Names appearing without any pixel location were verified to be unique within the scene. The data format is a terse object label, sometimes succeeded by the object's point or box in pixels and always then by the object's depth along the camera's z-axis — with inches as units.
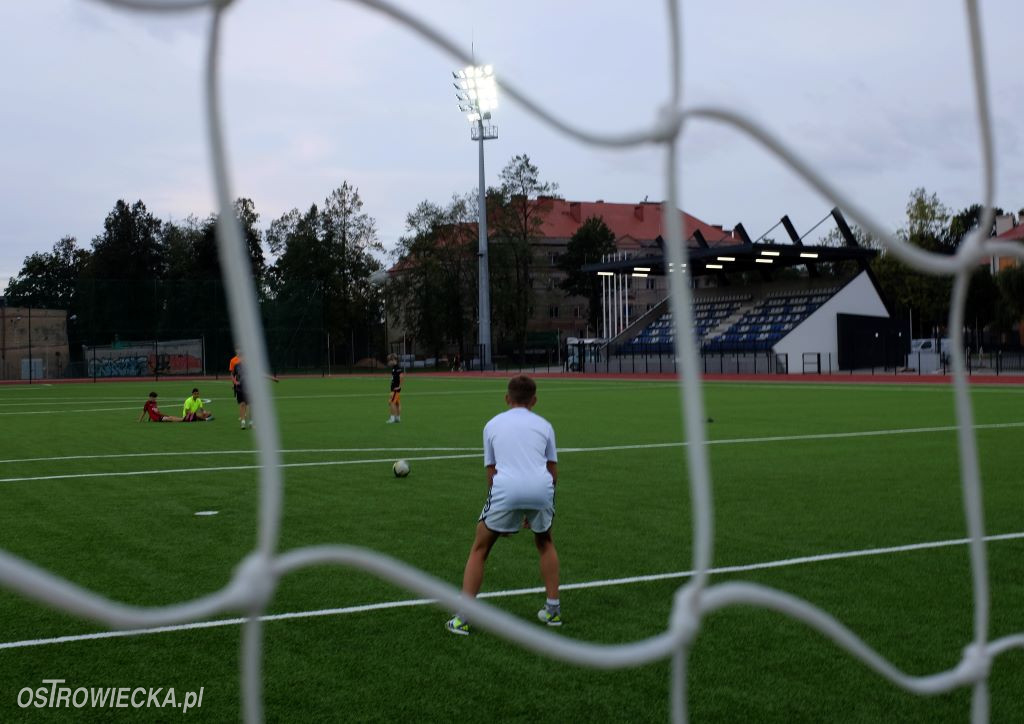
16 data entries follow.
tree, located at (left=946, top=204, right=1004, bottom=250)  2518.5
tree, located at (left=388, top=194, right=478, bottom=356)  3112.7
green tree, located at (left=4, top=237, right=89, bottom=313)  2091.5
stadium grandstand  1926.7
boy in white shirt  218.5
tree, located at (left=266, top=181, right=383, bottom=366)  3147.1
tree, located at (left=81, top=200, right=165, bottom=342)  2101.4
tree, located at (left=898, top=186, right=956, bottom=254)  2421.3
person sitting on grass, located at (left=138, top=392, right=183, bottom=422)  816.3
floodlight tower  1815.0
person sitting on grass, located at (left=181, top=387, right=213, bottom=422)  824.6
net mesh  73.6
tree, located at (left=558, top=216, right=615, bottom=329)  3693.4
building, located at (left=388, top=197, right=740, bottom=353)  3823.8
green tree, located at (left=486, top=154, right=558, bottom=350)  3147.1
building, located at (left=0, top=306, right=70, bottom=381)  2110.0
